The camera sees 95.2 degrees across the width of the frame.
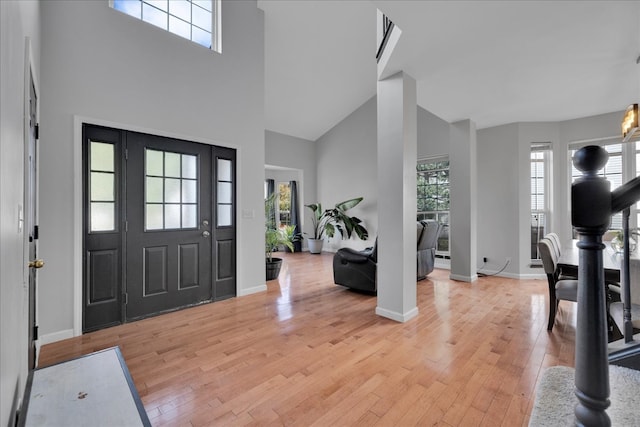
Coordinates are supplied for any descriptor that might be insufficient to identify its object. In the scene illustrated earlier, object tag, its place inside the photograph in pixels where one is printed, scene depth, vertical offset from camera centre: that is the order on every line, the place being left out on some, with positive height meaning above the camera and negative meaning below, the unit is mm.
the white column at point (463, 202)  4852 +196
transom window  3367 +2469
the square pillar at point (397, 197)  3146 +179
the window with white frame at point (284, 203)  9016 +334
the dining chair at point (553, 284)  2725 -683
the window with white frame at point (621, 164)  4298 +744
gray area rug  943 -662
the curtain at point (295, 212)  8750 +54
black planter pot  4918 -929
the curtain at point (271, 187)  8983 +833
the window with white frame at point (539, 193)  5023 +347
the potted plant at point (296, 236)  8594 -672
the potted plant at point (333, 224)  7543 -269
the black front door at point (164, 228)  3088 -161
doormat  1403 -982
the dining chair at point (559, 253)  2418 -448
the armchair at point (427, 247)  4543 -561
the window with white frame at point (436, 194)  6113 +426
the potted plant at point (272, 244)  4938 -528
